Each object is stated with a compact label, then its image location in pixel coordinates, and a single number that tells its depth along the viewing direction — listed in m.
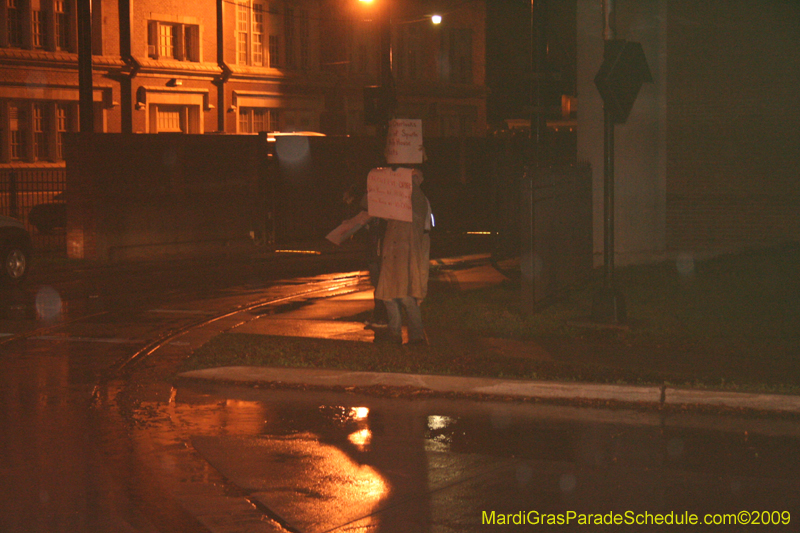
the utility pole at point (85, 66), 22.92
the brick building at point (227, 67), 35.81
